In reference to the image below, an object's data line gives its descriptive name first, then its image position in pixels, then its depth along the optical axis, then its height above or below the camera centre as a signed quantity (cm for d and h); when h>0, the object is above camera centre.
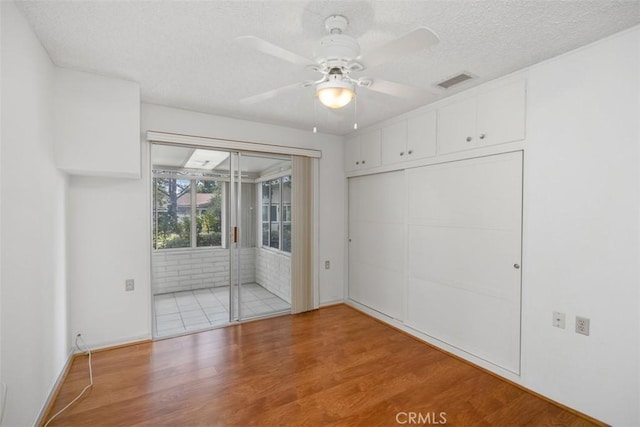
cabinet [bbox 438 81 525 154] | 243 +79
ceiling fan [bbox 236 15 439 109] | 129 +72
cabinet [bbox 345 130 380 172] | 392 +79
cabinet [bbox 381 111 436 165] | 317 +78
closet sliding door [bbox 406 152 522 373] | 250 -45
